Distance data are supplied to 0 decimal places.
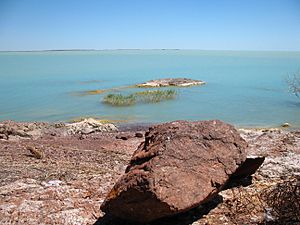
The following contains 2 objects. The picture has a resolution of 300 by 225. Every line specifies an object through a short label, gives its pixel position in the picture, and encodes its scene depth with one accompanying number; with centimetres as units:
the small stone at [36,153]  850
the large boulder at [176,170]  388
